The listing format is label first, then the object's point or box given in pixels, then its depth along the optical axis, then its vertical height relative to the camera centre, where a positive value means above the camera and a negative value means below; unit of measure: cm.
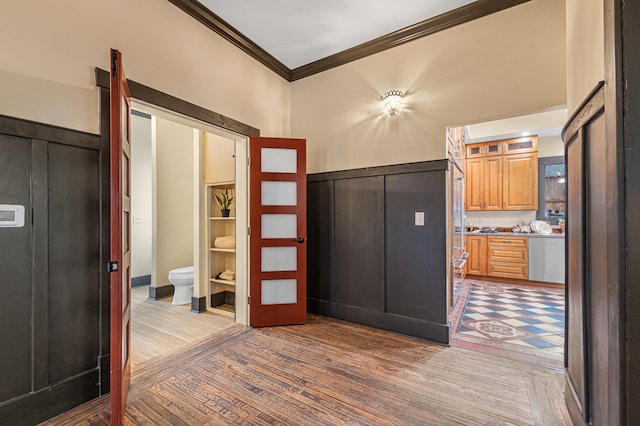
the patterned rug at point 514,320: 278 -134
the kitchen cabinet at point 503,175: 562 +79
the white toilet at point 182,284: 395 -100
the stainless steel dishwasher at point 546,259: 495 -86
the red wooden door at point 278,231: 319 -21
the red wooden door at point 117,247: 160 -19
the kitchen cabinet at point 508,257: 521 -86
